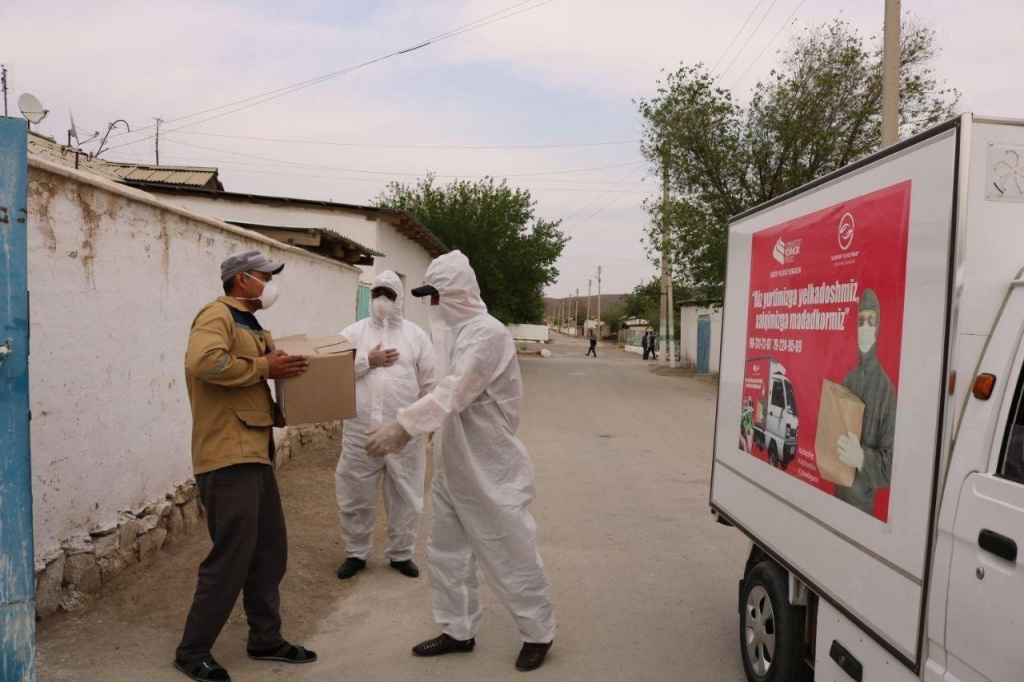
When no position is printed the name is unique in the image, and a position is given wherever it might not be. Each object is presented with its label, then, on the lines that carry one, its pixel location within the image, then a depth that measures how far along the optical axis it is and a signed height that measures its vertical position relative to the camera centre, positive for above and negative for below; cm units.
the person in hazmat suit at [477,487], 394 -98
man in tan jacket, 357 -72
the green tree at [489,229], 2822 +260
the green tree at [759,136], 1836 +435
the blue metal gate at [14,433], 289 -57
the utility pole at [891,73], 1077 +346
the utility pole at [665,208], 2094 +274
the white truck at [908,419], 220 -34
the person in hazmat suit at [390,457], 534 -106
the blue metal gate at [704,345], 2652 -129
